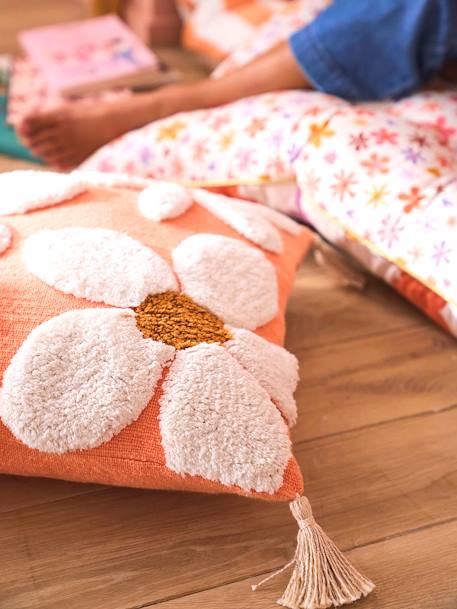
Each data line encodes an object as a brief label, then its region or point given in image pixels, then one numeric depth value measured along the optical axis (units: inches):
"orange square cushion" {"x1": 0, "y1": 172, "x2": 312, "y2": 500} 24.2
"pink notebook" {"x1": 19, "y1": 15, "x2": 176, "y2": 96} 56.8
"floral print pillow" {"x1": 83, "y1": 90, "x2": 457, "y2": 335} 34.9
